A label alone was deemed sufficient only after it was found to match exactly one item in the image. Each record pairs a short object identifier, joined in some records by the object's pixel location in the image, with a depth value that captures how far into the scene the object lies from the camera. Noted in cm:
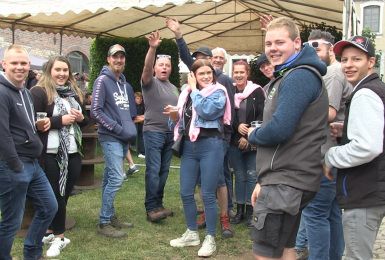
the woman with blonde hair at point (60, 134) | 439
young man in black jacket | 262
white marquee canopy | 622
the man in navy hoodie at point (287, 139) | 253
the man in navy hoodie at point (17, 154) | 346
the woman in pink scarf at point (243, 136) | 538
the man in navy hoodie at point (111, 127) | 495
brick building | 2566
